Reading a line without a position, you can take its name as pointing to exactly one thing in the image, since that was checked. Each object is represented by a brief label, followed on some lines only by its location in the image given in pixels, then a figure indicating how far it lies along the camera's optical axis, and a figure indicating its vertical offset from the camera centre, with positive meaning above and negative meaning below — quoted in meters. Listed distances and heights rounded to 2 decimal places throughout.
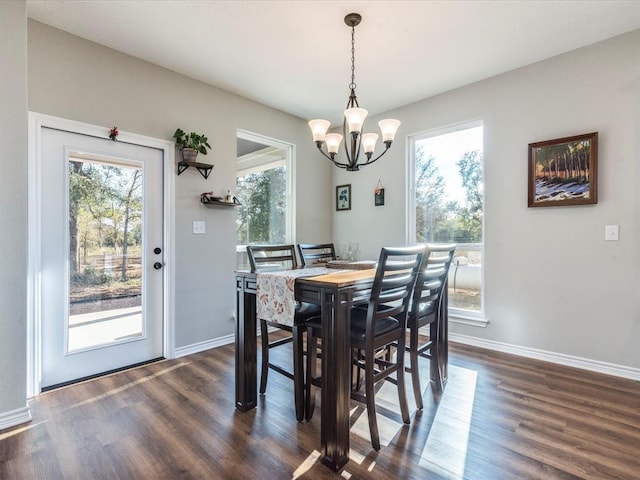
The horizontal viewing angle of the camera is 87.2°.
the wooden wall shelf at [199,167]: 3.03 +0.66
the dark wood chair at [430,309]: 2.04 -0.47
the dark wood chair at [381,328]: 1.69 -0.49
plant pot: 3.00 +0.76
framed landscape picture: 2.67 +0.56
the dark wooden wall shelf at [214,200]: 3.22 +0.37
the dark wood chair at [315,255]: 2.84 -0.14
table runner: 1.82 -0.32
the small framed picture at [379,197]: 4.02 +0.50
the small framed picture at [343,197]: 4.40 +0.54
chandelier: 2.12 +0.71
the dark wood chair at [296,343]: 1.94 -0.64
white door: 2.43 -0.13
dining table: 1.59 -0.50
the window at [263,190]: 3.71 +0.56
